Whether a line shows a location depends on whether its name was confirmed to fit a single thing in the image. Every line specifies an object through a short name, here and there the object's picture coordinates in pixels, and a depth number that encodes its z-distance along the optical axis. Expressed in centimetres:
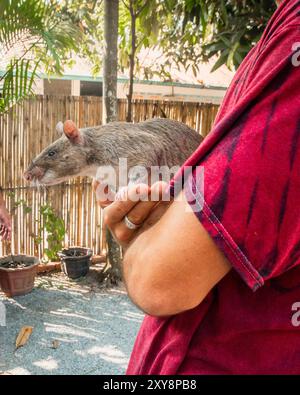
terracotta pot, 470
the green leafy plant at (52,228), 535
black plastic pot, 532
